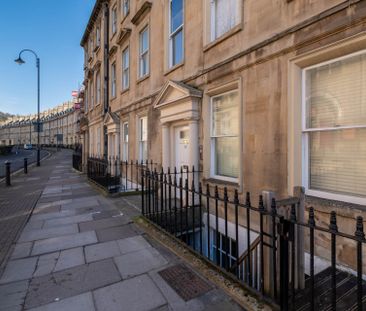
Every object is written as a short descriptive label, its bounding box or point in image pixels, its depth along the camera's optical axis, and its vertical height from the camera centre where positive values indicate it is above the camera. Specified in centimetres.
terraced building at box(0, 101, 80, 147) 7794 +892
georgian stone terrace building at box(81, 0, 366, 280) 357 +106
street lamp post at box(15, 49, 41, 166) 1971 +685
